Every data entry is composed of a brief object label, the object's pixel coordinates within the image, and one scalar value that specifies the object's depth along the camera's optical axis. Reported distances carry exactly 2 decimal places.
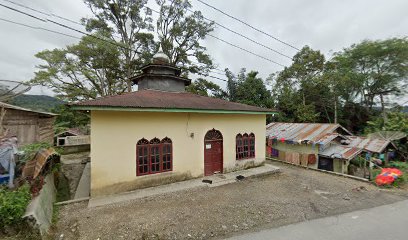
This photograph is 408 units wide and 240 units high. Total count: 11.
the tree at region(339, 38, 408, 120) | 20.98
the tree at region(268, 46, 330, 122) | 23.83
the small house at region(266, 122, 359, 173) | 12.97
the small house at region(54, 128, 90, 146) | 19.38
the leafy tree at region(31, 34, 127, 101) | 16.98
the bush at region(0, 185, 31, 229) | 4.18
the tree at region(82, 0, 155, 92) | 19.56
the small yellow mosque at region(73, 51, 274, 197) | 7.15
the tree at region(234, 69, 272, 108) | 22.28
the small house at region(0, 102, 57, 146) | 10.61
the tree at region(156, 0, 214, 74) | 22.33
